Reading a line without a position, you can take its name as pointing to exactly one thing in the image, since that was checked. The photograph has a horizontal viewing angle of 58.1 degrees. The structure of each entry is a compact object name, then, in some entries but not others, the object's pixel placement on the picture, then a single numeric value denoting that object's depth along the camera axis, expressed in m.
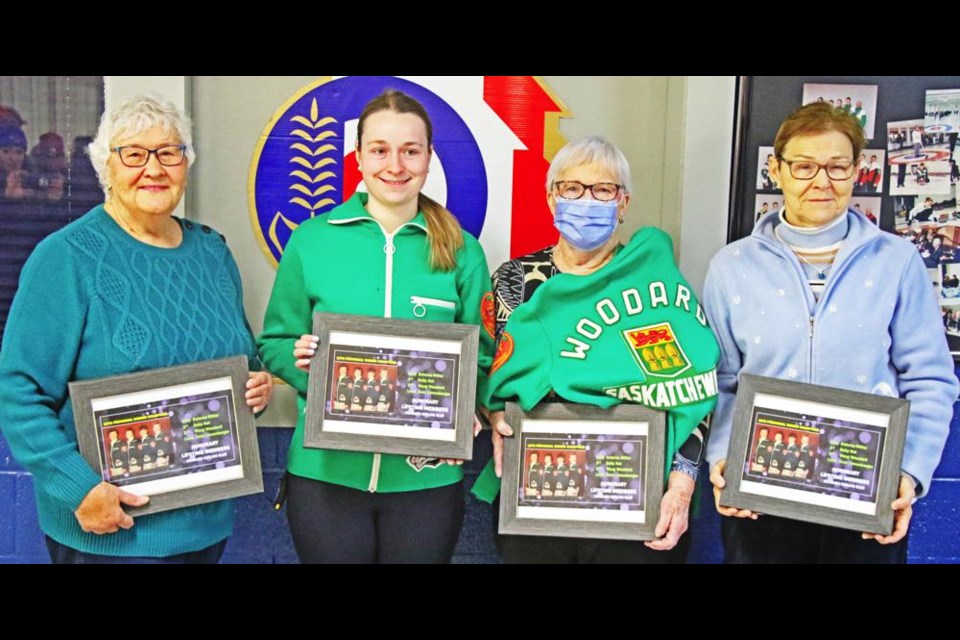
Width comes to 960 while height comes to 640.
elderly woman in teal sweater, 2.31
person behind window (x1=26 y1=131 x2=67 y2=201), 2.82
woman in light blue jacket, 2.51
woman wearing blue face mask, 2.52
